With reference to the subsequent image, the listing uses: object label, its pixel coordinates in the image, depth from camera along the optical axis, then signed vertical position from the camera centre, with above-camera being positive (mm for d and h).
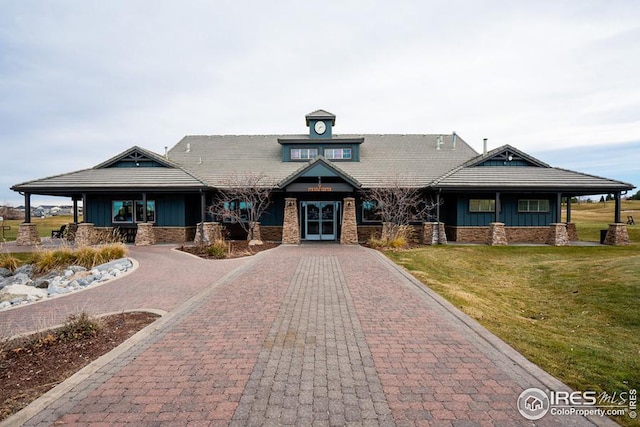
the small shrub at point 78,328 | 5802 -2049
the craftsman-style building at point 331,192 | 19922 +1058
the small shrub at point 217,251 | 15238 -1862
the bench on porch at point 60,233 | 22938 -1495
